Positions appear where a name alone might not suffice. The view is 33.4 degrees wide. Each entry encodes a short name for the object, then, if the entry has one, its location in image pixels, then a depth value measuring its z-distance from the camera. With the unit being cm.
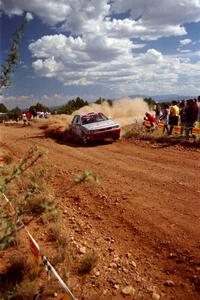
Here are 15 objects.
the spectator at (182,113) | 1600
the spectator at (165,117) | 1718
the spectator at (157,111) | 2095
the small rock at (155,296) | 476
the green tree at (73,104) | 7638
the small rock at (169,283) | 502
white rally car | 1686
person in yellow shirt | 1582
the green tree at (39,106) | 7000
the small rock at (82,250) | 613
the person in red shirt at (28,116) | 3513
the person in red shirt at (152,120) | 1836
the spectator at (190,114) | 1498
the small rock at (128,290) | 495
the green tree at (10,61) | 342
